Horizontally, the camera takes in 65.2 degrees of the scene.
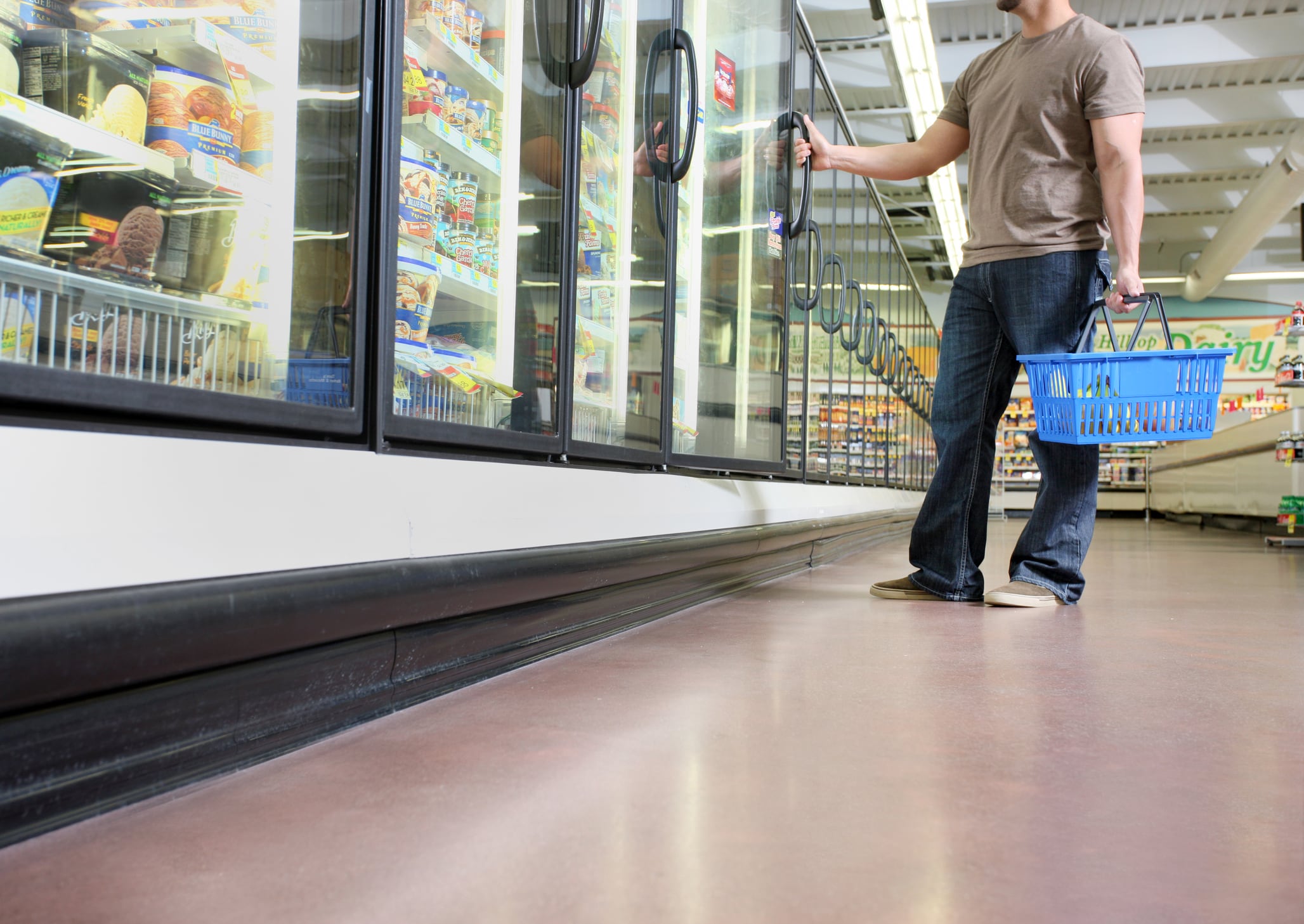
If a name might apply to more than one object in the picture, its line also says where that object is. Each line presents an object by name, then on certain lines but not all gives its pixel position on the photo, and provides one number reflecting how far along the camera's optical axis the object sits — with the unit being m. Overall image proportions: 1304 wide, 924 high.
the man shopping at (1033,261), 2.52
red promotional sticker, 3.44
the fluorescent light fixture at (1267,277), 15.13
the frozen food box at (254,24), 1.36
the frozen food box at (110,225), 1.11
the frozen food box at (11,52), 1.14
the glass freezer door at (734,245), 3.18
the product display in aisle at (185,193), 1.07
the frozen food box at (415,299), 1.76
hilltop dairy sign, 16.38
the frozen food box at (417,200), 1.82
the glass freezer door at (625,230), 2.36
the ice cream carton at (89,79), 1.19
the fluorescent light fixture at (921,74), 6.17
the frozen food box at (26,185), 1.03
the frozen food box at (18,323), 0.91
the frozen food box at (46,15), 1.18
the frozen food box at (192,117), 1.31
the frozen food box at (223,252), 1.24
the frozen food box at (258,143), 1.37
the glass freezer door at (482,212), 1.81
